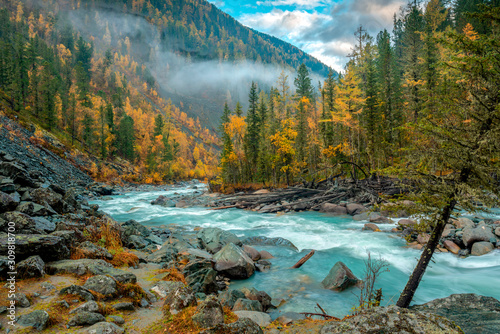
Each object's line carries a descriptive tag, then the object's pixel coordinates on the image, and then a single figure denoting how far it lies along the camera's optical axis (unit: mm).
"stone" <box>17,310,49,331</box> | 2967
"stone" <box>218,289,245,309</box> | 5651
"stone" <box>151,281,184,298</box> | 5062
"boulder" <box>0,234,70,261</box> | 4531
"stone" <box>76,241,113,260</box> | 5989
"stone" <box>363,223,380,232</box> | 14086
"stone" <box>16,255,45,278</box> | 4211
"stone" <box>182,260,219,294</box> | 6344
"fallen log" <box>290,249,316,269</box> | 9398
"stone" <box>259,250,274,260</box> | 10445
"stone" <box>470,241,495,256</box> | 9555
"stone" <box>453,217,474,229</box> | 11609
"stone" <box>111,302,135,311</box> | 3793
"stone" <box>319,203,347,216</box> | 19641
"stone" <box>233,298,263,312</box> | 5398
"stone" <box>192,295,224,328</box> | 3049
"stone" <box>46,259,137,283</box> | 4766
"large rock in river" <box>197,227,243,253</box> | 10531
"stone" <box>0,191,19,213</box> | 6439
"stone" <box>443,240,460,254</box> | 10128
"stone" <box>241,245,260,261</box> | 10278
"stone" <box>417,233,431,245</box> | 10673
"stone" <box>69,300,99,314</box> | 3335
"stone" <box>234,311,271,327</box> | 4669
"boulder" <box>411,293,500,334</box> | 3715
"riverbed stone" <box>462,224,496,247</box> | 10078
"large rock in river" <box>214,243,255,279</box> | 8086
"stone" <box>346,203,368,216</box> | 18688
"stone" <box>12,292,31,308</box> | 3369
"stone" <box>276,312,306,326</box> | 5087
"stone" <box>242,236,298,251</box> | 12383
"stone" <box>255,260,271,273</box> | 9109
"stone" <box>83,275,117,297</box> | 4113
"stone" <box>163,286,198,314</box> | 3613
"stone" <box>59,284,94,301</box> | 3785
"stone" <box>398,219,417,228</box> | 13166
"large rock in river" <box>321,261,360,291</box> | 7426
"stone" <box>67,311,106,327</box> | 3117
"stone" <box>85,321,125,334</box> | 2979
